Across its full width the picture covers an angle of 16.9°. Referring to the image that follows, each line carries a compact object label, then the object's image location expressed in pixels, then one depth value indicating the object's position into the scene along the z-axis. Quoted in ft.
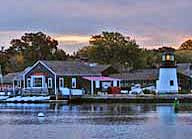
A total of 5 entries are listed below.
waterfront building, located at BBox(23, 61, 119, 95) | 348.59
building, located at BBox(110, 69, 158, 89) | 356.98
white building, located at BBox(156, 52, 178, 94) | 323.78
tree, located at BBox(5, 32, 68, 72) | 495.41
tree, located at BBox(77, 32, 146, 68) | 470.39
